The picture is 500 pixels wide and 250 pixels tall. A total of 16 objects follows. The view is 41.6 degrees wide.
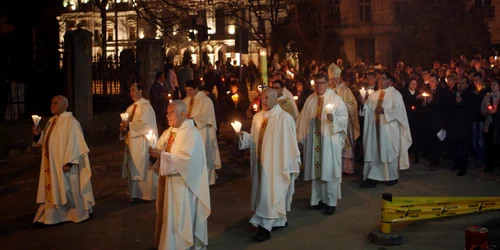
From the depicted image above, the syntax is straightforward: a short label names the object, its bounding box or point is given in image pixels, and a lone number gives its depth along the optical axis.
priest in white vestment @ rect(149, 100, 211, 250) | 7.33
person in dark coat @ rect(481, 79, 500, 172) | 12.80
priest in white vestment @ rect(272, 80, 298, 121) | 12.20
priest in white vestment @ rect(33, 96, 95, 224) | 9.55
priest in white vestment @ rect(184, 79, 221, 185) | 12.22
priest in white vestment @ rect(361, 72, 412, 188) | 11.97
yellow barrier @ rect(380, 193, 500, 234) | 8.27
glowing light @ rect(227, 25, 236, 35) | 74.12
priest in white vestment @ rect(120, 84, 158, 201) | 11.05
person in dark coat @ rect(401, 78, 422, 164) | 14.66
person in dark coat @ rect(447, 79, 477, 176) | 12.90
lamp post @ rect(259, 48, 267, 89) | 18.46
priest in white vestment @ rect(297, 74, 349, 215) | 10.10
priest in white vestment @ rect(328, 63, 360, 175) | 13.16
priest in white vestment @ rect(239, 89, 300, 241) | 8.64
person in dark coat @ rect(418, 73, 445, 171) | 13.75
